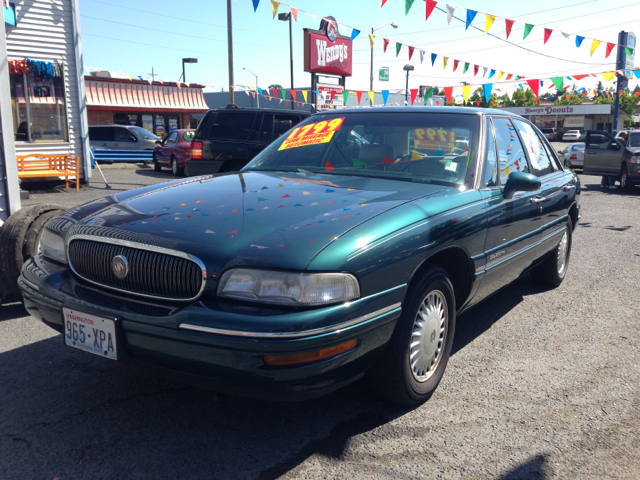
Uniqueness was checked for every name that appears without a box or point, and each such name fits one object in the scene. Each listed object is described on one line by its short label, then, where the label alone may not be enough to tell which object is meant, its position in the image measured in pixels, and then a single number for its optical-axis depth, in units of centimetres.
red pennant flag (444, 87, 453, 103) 1714
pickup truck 1431
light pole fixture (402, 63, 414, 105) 3157
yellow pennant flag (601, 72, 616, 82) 1538
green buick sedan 224
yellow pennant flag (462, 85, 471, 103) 1585
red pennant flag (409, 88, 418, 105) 1670
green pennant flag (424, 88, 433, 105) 1711
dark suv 1038
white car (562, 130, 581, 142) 5511
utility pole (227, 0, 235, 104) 2045
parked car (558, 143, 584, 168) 2124
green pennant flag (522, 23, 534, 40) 1225
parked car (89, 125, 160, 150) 1970
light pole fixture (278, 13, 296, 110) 3278
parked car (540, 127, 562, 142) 5591
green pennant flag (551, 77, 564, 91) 1524
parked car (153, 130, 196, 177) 1652
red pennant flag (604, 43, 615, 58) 1363
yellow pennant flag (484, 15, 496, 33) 1158
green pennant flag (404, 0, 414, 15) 1066
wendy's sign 2461
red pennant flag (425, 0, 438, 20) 1094
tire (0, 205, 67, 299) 425
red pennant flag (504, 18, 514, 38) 1201
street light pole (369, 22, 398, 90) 3383
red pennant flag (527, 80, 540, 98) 1530
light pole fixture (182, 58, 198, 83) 4281
